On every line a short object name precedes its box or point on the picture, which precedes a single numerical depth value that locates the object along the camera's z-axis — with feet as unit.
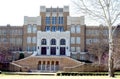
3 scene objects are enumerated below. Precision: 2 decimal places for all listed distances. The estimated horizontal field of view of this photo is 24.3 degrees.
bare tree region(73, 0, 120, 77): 80.59
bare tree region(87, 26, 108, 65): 212.02
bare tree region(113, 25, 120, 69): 147.61
